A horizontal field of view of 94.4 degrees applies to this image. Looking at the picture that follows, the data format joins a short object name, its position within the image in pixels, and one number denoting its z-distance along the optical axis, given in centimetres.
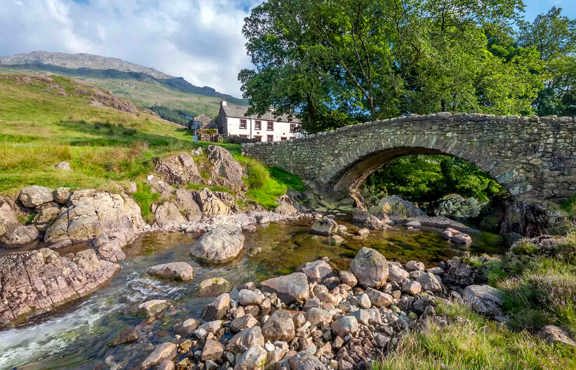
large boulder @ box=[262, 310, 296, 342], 448
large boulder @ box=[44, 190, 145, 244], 935
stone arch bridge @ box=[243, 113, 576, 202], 1094
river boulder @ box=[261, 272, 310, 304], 585
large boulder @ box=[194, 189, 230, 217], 1365
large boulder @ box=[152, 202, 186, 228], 1200
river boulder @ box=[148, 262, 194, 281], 727
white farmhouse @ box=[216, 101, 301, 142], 5081
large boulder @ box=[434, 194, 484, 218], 1733
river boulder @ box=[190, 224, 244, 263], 864
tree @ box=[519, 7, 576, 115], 3090
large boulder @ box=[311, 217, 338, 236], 1188
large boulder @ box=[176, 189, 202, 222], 1305
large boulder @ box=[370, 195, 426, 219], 1636
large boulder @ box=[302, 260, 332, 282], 703
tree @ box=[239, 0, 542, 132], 1769
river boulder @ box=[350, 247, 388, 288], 662
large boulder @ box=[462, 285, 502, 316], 457
